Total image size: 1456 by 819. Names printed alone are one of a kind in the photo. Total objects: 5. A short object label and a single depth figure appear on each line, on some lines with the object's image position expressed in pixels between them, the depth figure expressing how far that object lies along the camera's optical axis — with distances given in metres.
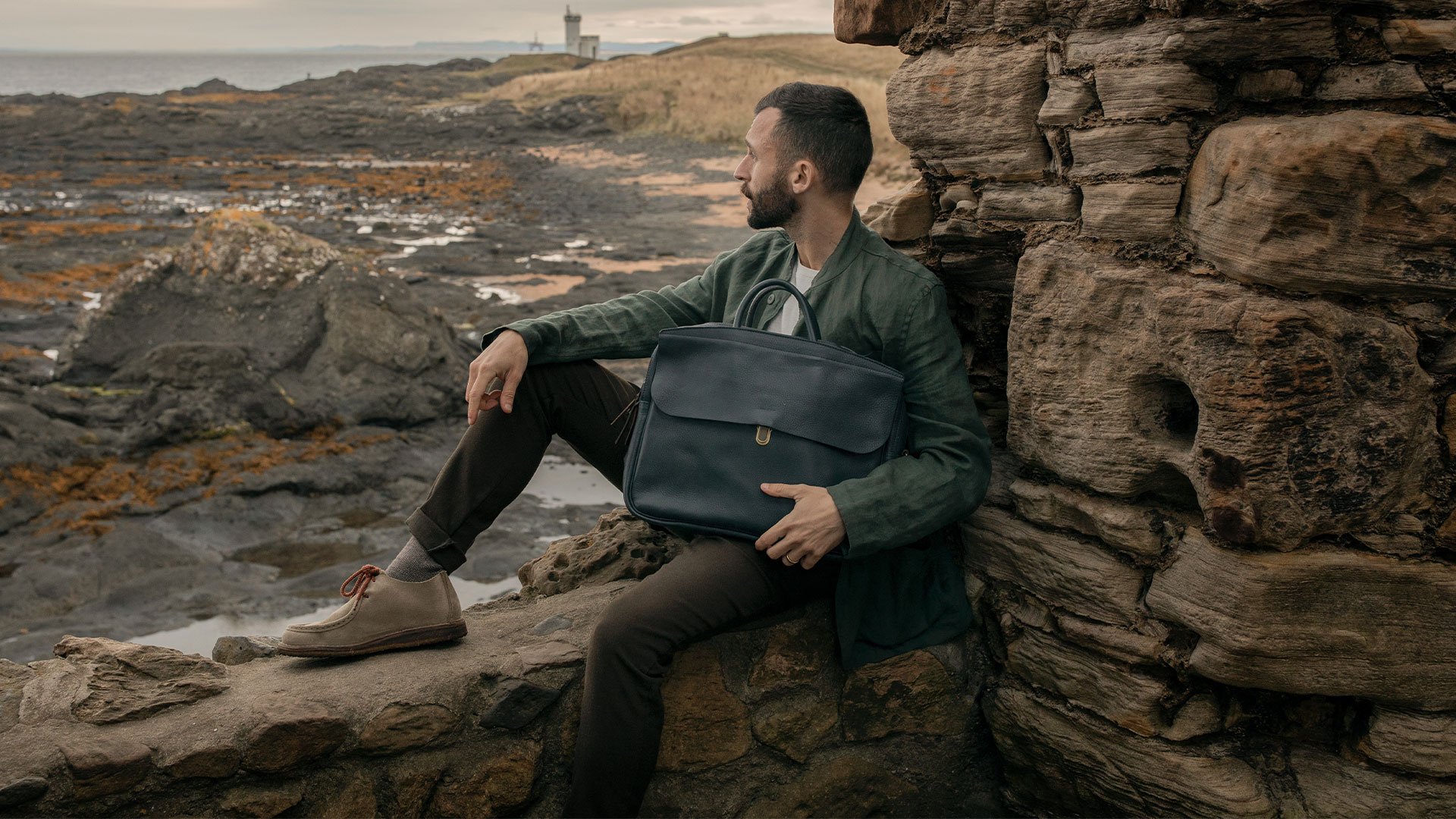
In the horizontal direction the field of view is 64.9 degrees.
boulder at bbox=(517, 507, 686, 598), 3.20
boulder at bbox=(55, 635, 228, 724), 2.46
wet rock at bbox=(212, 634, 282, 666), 3.08
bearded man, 2.46
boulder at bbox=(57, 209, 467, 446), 7.96
